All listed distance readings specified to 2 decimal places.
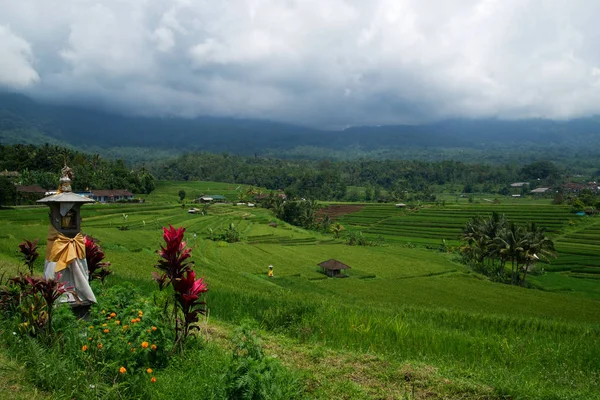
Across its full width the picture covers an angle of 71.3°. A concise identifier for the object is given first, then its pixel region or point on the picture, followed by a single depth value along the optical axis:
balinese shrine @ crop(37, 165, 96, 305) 6.46
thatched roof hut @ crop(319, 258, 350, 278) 31.47
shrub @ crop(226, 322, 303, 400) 4.06
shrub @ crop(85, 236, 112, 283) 7.94
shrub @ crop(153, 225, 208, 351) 5.51
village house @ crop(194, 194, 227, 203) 83.06
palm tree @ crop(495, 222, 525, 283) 35.94
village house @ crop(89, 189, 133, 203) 66.38
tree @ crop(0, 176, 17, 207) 46.33
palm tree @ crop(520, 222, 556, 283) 35.72
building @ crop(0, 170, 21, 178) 64.19
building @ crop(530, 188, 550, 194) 121.00
